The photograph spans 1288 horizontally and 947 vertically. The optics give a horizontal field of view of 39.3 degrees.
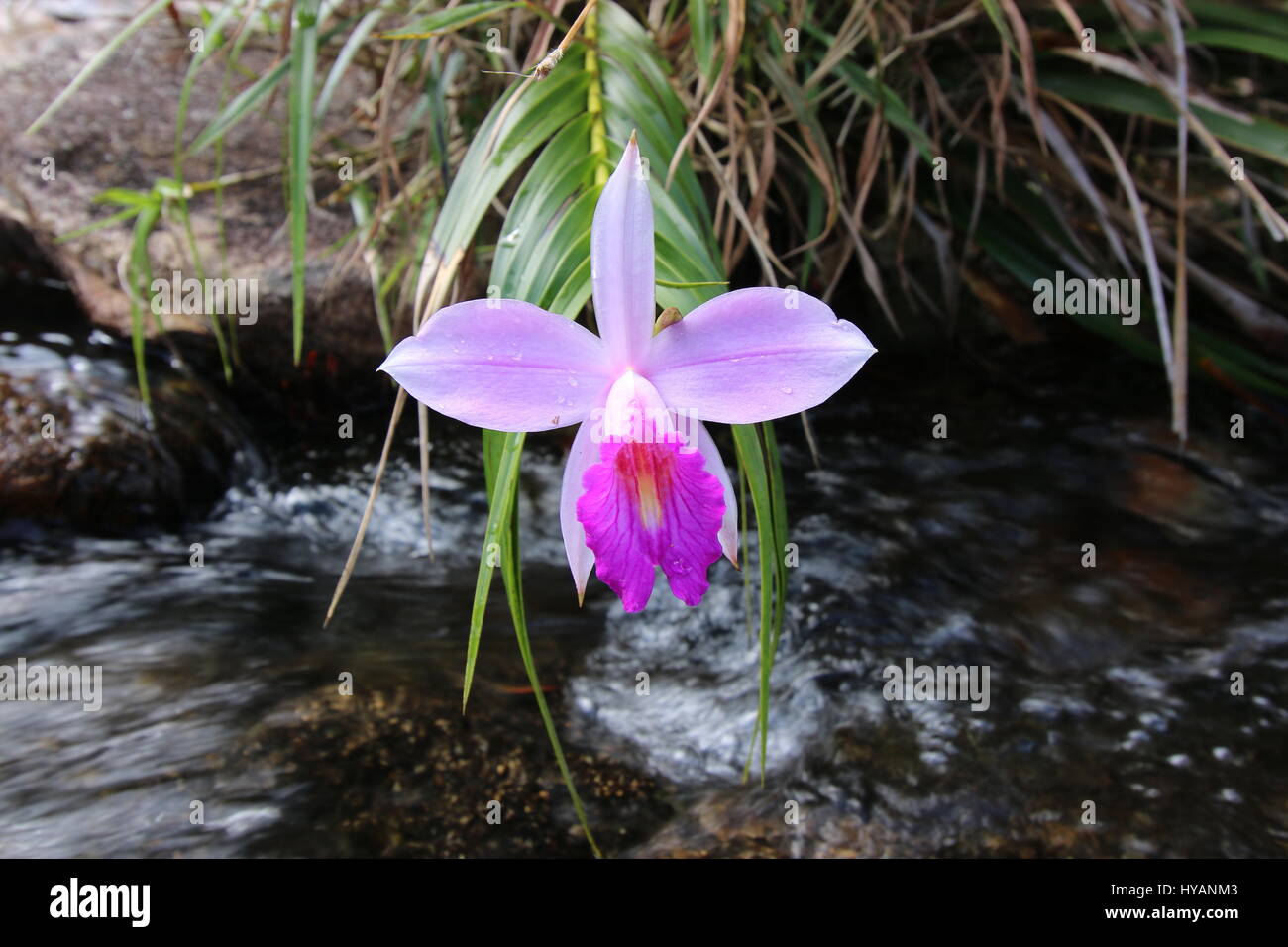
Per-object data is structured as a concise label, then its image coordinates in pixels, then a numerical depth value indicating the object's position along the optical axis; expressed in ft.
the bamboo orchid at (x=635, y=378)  0.85
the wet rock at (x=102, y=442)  1.53
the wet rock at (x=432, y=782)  1.06
